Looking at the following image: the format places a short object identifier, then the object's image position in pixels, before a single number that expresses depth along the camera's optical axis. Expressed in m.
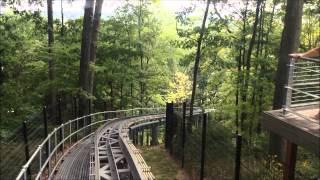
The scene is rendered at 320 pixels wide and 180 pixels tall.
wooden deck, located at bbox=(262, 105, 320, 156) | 4.53
